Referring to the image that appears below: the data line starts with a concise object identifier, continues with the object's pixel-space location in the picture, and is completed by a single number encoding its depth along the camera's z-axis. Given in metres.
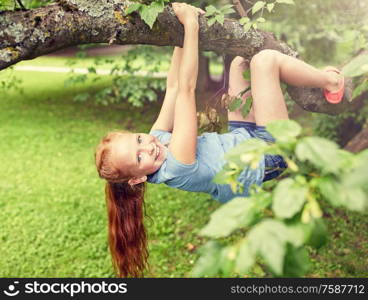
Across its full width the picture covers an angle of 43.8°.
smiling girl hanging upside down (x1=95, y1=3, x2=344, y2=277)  2.49
